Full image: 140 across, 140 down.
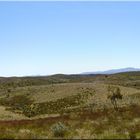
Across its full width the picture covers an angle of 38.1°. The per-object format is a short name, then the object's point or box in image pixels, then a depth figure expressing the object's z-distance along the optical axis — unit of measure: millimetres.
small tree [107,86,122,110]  31015
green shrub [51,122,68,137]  14600
